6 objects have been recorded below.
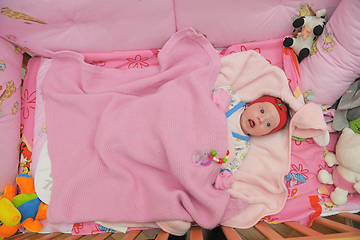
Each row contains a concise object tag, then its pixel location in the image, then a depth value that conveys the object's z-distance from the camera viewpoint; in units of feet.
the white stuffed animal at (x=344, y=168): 3.09
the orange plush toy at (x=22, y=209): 2.91
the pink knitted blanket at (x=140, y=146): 3.02
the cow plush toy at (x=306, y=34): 3.28
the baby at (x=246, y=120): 3.29
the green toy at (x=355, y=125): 3.34
